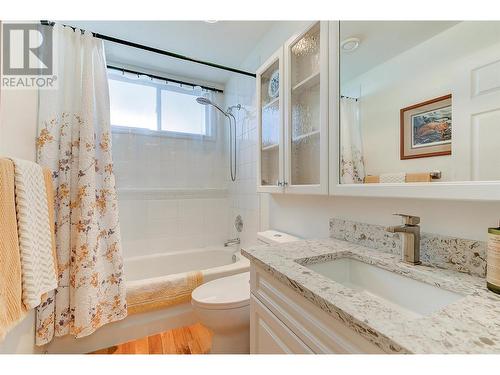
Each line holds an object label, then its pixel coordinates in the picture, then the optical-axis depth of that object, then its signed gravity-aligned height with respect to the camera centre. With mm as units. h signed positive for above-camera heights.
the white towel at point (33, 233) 706 -164
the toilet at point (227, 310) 1174 -668
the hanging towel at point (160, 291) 1453 -721
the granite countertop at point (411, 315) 408 -288
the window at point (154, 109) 2080 +787
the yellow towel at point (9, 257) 637 -213
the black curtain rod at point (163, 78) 2041 +1085
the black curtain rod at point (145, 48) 1246 +970
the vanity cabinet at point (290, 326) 542 -421
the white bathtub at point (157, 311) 1379 -860
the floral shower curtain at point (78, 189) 1231 -19
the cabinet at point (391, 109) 670 +307
